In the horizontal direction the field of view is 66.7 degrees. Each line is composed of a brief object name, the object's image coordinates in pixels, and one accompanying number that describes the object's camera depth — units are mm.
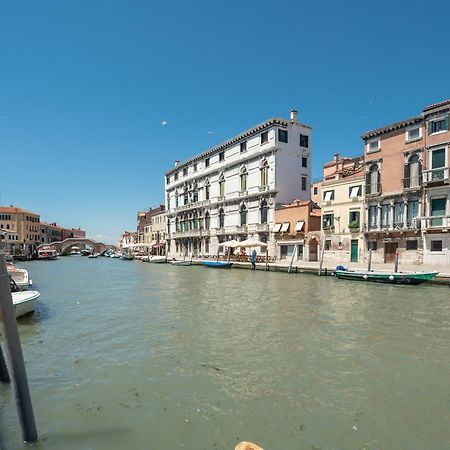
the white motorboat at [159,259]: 52750
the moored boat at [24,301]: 11029
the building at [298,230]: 35406
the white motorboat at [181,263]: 43700
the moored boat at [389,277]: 20188
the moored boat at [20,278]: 15883
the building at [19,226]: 83000
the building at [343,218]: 31462
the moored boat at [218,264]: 36594
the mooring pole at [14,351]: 3799
